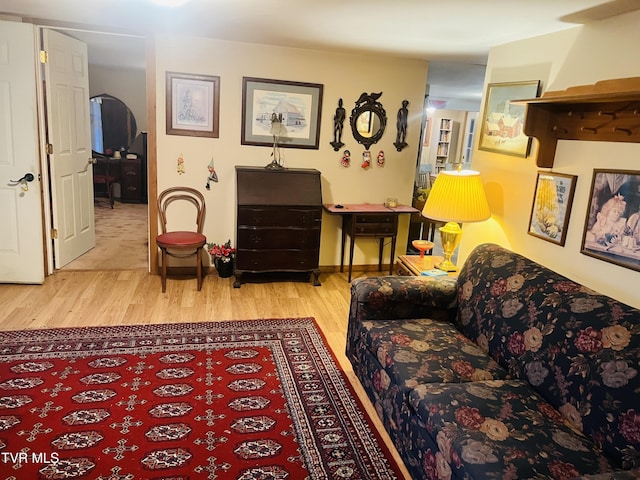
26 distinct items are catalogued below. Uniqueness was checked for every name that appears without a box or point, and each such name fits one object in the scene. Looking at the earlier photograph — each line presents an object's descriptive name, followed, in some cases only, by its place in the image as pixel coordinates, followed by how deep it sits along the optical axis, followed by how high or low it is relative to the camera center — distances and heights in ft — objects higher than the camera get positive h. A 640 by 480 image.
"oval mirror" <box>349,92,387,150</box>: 14.37 +0.81
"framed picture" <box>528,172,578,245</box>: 7.77 -0.82
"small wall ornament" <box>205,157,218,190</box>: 13.70 -1.17
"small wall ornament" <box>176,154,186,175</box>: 13.48 -0.93
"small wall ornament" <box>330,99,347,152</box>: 14.23 +0.56
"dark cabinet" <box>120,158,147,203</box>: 23.88 -2.60
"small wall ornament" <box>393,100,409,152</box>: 14.69 +0.69
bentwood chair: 12.59 -2.80
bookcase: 34.73 +0.66
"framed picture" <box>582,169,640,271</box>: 6.44 -0.81
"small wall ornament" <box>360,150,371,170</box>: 14.75 -0.38
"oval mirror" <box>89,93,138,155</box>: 24.18 +0.23
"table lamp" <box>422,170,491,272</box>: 9.14 -0.92
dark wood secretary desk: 12.86 -2.22
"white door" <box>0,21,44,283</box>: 11.37 -0.93
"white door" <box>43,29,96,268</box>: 12.45 -0.46
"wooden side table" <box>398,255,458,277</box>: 10.29 -2.58
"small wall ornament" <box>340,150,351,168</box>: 14.60 -0.44
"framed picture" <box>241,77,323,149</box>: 13.57 +0.85
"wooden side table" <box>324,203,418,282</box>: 13.93 -2.22
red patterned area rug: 6.45 -4.44
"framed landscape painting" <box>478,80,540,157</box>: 9.08 +0.74
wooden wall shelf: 6.45 +0.70
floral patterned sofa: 5.08 -3.04
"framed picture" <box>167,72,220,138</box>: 13.04 +0.83
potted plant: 13.84 -3.54
